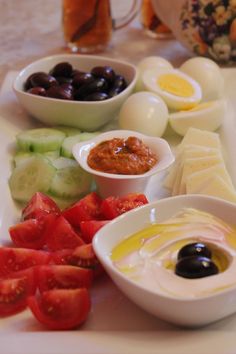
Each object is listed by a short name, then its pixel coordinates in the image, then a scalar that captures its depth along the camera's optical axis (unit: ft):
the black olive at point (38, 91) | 2.16
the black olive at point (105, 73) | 2.24
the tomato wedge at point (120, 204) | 1.66
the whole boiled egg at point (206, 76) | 2.31
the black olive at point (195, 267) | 1.39
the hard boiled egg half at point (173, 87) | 2.20
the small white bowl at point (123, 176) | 1.82
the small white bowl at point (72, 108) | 2.12
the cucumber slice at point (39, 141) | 2.04
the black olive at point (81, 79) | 2.19
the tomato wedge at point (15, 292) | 1.48
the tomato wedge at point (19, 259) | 1.57
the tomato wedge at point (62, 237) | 1.61
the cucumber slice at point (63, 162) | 1.95
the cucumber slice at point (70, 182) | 1.86
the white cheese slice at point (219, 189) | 1.76
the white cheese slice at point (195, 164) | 1.86
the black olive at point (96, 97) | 2.14
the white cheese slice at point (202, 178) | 1.80
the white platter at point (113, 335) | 1.33
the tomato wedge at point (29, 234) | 1.65
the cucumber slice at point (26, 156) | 1.99
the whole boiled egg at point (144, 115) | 2.08
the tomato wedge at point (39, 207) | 1.72
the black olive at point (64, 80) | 2.23
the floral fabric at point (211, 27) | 2.47
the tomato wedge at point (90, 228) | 1.59
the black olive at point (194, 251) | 1.43
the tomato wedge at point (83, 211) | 1.68
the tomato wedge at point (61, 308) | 1.42
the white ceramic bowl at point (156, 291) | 1.35
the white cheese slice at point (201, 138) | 1.99
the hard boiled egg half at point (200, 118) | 2.14
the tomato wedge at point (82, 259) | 1.53
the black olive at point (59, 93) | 2.14
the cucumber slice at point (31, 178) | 1.86
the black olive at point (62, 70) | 2.28
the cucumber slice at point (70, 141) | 2.03
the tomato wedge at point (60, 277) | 1.49
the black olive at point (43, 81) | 2.20
